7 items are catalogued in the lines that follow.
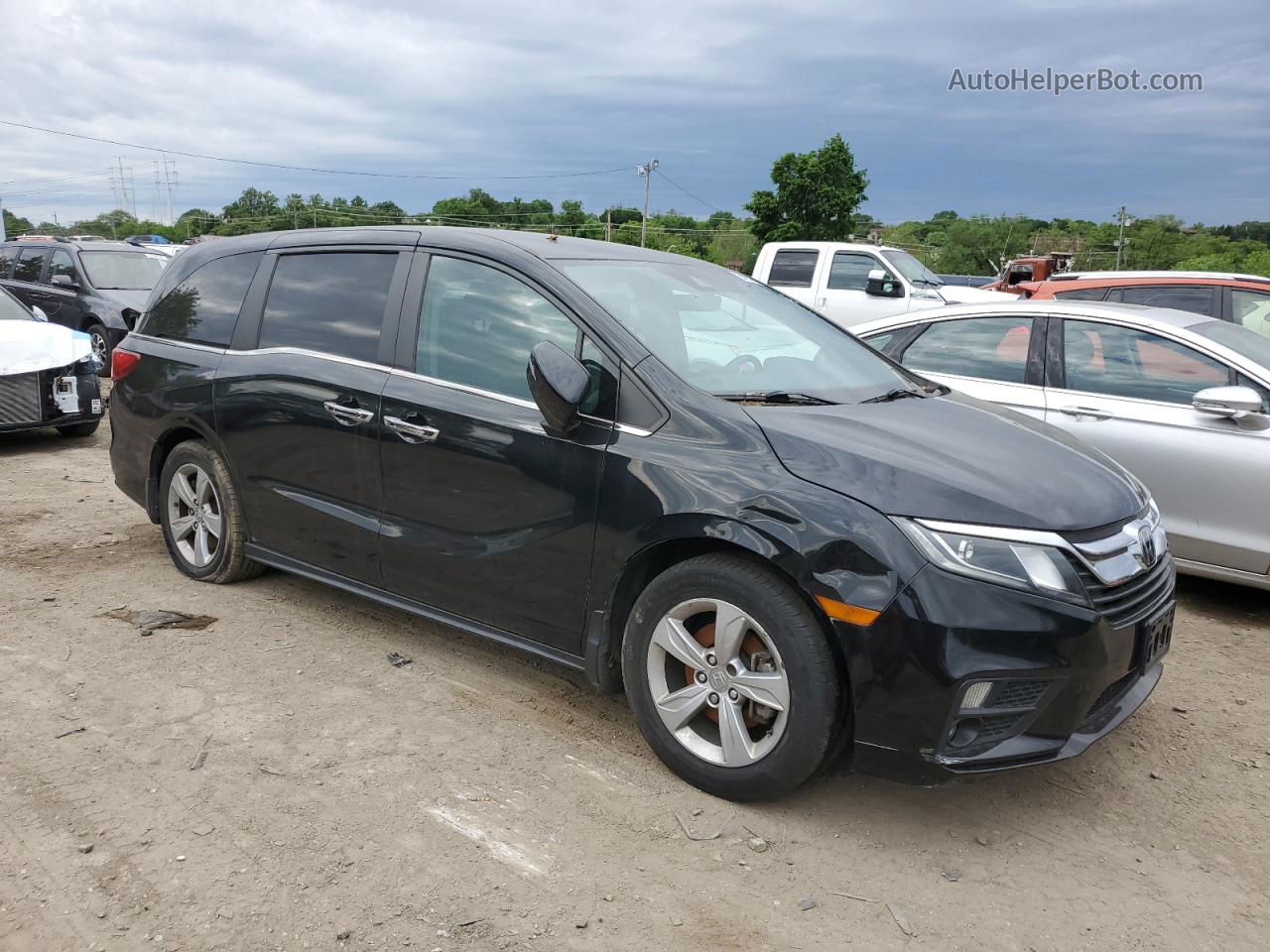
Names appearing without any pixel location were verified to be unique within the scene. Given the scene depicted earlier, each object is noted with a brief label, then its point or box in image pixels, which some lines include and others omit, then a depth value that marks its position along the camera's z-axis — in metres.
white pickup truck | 12.41
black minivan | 2.74
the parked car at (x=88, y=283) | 12.52
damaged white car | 8.14
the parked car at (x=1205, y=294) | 7.52
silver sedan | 4.78
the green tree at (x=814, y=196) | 52.22
